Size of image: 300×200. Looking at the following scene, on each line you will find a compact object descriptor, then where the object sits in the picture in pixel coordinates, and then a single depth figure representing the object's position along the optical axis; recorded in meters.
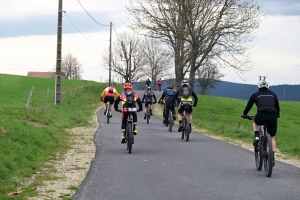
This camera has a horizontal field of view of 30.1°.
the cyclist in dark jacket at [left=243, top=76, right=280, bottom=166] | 10.38
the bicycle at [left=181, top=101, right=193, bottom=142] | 16.77
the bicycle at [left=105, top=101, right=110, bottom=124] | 24.95
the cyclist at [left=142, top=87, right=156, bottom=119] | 25.09
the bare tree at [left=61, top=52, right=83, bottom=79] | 151.00
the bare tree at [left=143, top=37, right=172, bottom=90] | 117.81
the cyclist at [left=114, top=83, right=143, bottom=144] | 13.93
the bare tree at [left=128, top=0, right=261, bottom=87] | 35.47
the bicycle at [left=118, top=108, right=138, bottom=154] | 13.52
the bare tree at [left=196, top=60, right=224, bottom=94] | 113.91
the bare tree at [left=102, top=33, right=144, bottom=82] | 100.56
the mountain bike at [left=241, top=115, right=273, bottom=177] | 9.93
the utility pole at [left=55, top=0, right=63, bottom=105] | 32.69
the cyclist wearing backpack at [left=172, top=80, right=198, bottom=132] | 16.88
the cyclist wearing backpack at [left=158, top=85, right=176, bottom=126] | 21.47
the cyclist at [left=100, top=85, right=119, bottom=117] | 25.91
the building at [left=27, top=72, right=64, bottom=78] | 159.62
